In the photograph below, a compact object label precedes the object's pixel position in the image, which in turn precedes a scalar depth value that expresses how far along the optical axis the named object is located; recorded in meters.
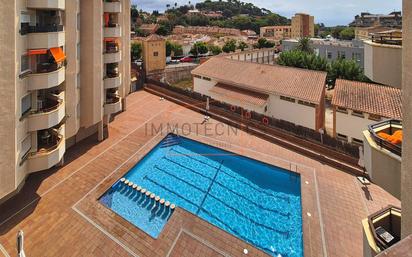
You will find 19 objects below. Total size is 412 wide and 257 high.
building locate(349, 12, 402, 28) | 145.04
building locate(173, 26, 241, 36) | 134.25
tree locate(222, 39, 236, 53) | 78.00
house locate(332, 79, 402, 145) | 24.88
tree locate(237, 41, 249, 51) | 83.92
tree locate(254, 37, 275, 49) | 92.56
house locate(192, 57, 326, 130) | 30.11
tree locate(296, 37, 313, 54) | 66.69
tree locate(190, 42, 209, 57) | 77.31
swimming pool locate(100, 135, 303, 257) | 16.86
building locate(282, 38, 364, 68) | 57.59
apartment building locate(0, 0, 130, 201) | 14.00
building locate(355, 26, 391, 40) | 77.25
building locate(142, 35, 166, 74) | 50.31
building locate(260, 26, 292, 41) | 154.88
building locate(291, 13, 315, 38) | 147.00
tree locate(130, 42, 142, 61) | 62.28
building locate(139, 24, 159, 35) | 117.68
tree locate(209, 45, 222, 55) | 76.62
